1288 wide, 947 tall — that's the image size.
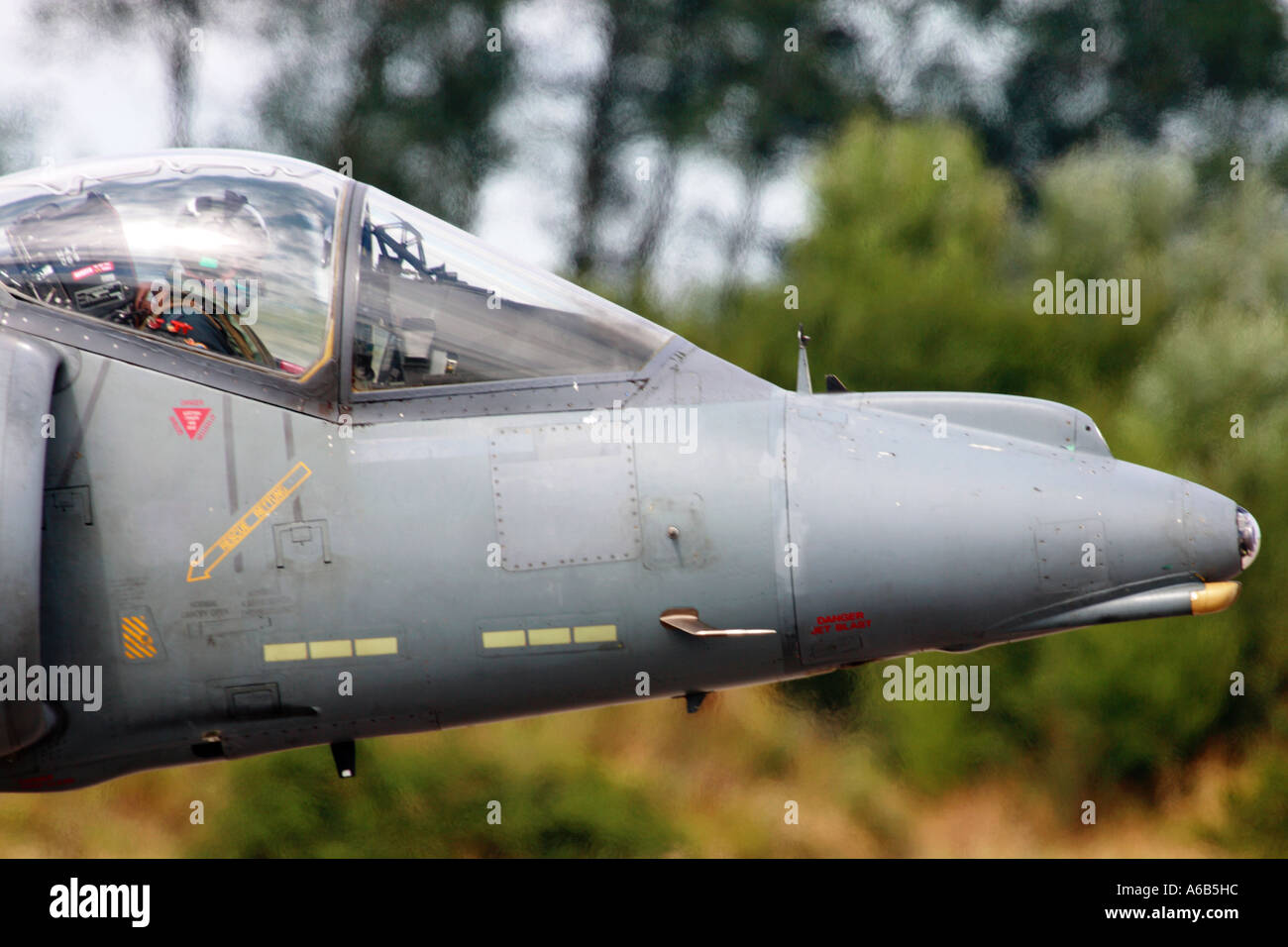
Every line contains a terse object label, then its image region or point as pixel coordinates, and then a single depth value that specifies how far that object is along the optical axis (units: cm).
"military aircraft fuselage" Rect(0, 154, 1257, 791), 830
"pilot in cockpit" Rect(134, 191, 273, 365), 864
